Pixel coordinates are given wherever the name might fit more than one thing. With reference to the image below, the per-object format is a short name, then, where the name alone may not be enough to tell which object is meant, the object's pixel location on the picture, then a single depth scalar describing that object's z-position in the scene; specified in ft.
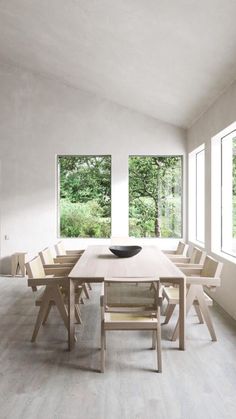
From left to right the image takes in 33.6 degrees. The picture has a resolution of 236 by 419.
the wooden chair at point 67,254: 15.99
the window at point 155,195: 24.30
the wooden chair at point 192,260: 14.24
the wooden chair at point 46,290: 12.17
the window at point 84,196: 24.45
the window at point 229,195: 16.84
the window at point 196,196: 22.62
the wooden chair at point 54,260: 14.43
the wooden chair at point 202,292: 12.16
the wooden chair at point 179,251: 16.83
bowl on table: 14.69
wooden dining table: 11.39
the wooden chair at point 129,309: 10.03
